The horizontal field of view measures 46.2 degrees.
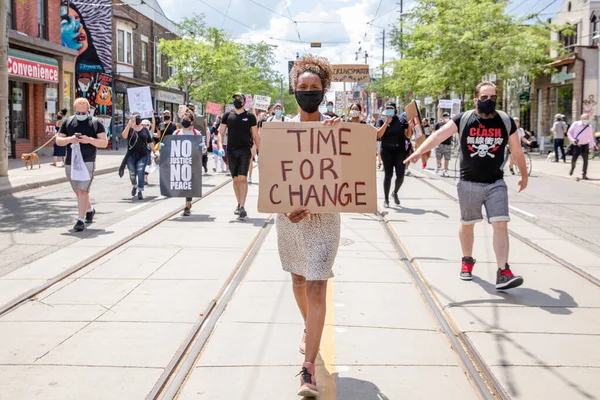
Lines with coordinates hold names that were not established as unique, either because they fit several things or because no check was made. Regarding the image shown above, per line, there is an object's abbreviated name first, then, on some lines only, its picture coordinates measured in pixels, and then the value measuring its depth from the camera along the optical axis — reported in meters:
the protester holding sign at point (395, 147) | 12.27
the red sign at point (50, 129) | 27.83
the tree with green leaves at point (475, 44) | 33.56
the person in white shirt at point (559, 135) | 26.62
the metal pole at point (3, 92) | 17.66
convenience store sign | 23.81
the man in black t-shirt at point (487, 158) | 6.42
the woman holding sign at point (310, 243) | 4.03
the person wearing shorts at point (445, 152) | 19.77
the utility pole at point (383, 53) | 74.53
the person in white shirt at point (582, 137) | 18.77
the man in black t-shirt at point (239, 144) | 10.95
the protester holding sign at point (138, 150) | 13.98
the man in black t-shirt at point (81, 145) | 9.68
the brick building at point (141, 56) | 38.78
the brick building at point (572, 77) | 32.78
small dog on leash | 20.64
